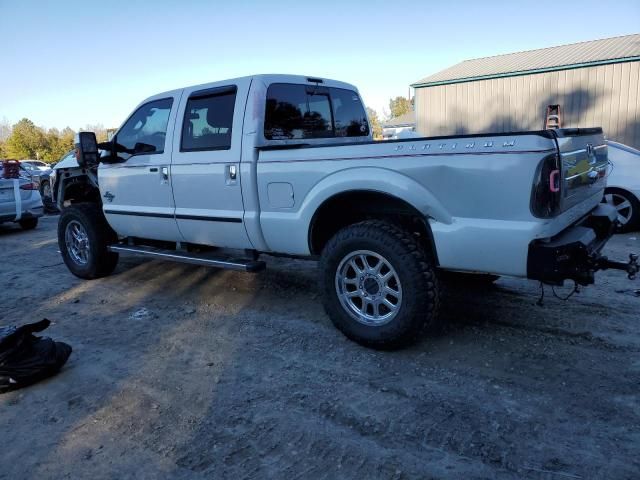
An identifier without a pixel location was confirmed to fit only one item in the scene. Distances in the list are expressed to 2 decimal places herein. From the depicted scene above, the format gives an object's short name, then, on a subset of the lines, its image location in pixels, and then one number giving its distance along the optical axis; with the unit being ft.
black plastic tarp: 11.00
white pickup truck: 10.16
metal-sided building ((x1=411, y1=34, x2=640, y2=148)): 48.37
